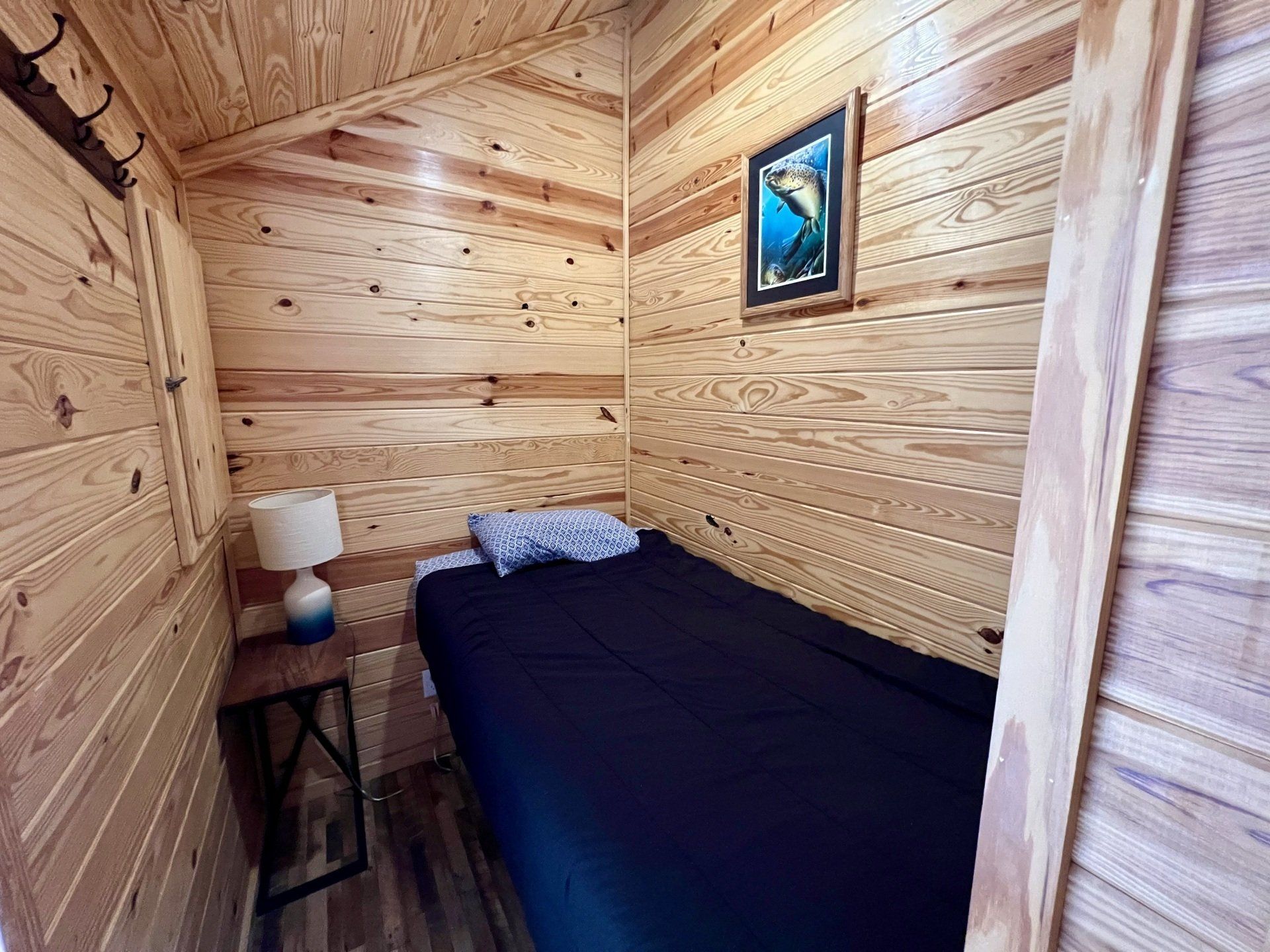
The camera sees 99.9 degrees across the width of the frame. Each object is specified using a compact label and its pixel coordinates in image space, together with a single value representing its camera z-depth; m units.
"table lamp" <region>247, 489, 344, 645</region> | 1.51
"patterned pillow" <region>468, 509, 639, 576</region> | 1.88
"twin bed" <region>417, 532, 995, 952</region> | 0.69
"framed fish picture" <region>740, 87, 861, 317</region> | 1.37
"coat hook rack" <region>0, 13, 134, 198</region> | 0.65
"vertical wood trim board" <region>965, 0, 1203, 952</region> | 0.35
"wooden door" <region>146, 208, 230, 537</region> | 1.16
